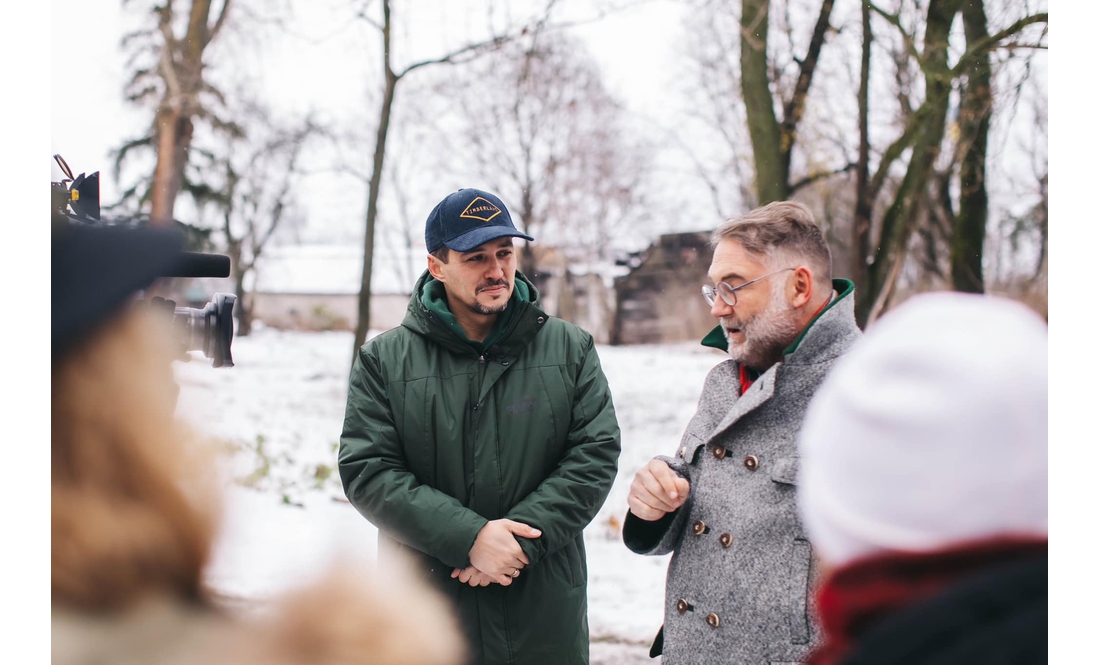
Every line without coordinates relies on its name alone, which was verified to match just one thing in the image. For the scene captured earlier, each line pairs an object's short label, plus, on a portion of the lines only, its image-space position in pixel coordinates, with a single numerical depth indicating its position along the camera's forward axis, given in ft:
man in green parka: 6.54
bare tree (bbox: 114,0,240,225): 18.70
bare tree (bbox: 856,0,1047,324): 15.72
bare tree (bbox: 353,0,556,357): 17.66
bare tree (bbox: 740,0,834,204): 16.76
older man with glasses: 5.24
